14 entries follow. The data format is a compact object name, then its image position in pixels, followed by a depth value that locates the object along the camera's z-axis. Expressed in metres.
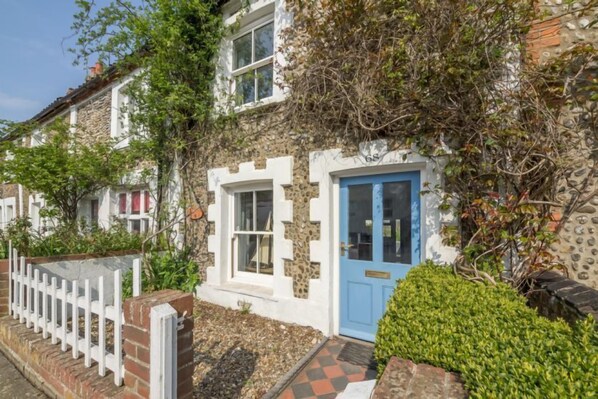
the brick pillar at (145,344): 1.96
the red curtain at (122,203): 7.69
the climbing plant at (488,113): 3.08
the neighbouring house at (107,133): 7.20
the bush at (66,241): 4.89
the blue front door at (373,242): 3.99
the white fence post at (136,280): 2.37
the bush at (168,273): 5.50
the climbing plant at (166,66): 5.49
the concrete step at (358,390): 1.95
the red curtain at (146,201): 7.13
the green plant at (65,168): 6.80
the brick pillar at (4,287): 3.97
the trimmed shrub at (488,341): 1.36
